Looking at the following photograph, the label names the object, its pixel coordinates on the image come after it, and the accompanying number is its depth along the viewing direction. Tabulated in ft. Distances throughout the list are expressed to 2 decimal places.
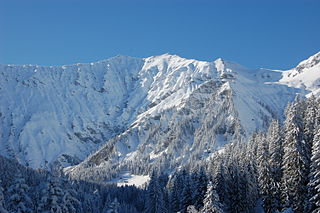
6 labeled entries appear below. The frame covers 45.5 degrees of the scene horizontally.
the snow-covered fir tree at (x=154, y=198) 268.00
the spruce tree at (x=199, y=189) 228.70
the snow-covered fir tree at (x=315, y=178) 158.40
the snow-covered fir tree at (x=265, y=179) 221.46
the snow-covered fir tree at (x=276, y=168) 218.79
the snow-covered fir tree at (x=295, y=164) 185.06
